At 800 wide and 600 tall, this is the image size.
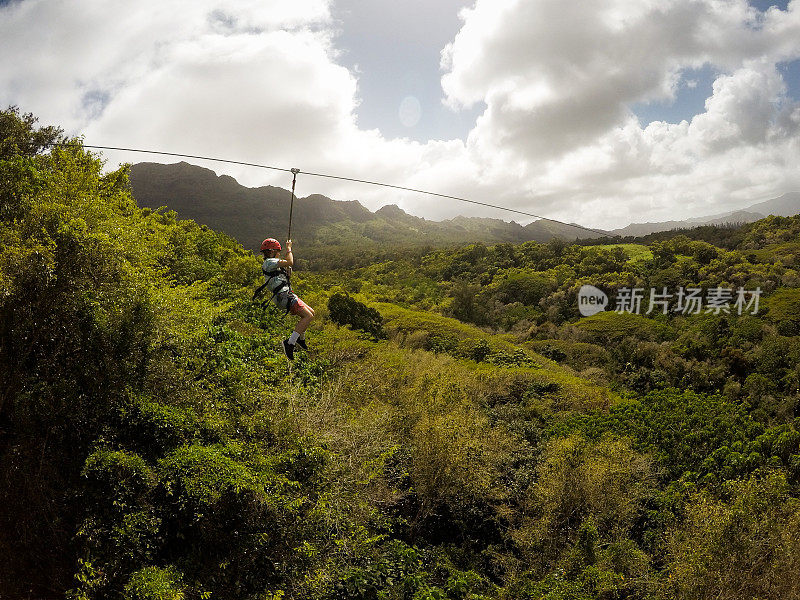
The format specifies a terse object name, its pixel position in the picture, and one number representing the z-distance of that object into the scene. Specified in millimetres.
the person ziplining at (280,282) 9727
